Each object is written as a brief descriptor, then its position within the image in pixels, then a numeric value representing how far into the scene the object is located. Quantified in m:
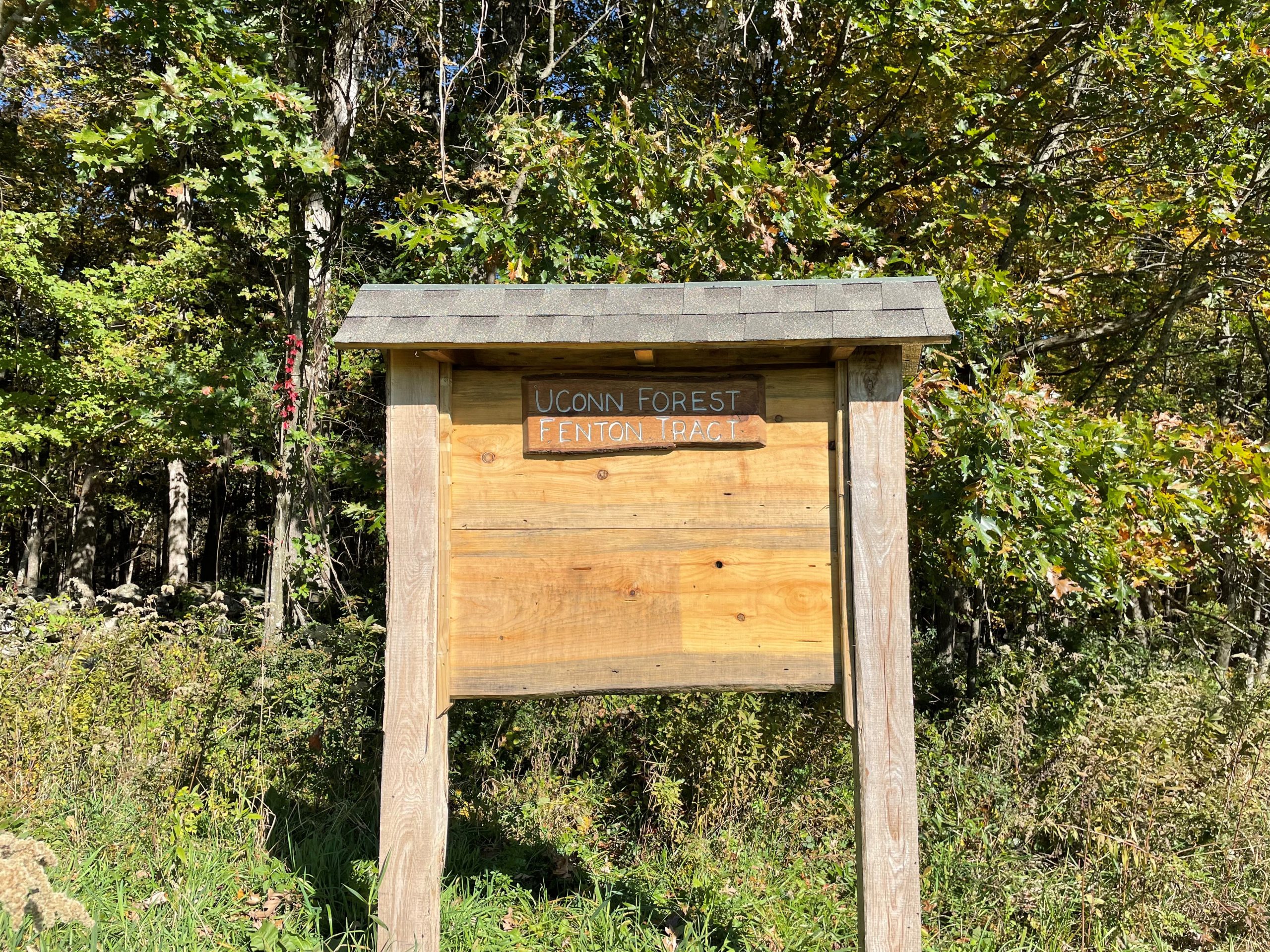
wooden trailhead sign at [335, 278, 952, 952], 2.78
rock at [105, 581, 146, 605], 6.28
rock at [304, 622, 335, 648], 6.18
